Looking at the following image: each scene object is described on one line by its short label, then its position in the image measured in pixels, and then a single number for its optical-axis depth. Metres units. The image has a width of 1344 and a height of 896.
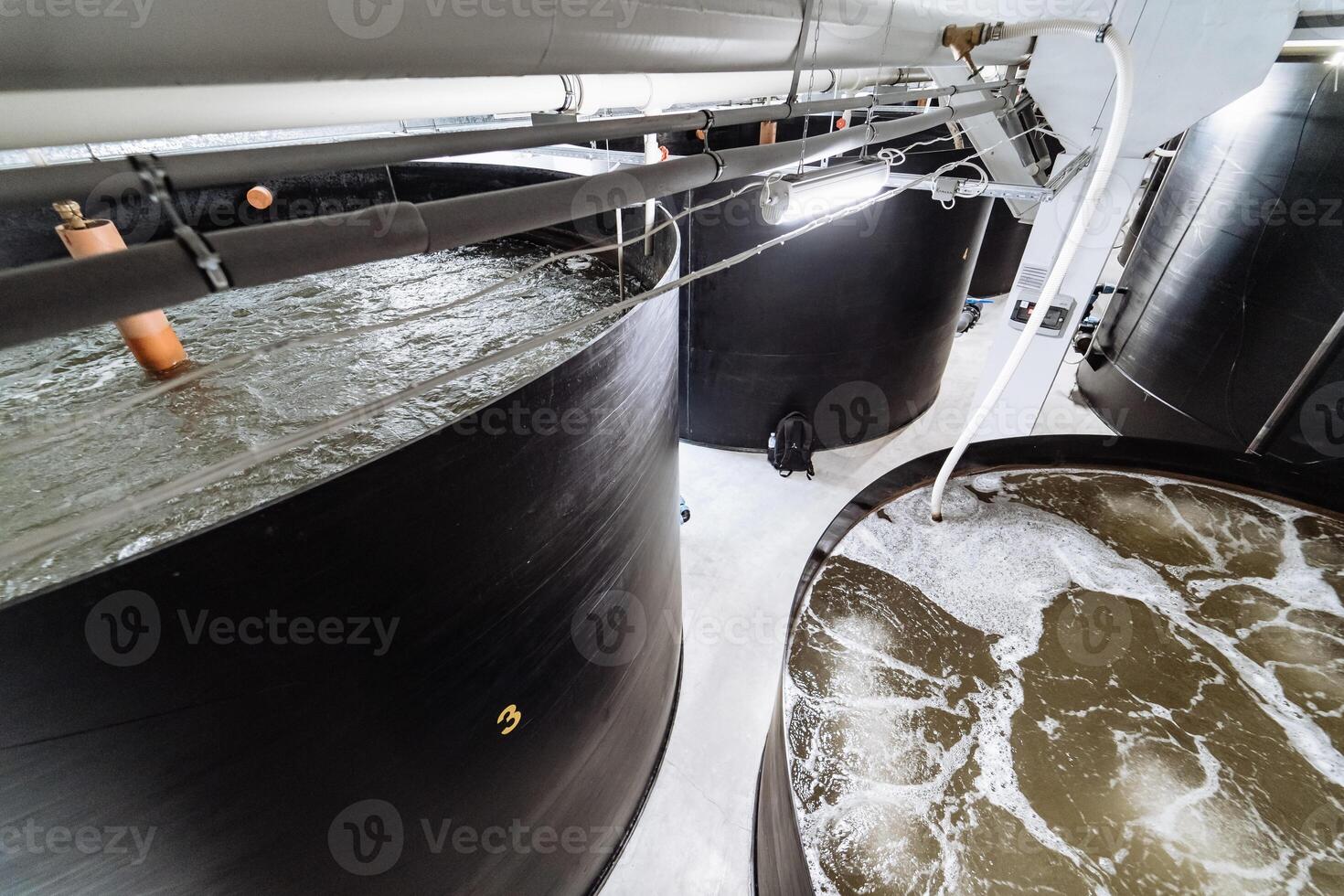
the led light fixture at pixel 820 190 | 1.57
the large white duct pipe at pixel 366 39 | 0.48
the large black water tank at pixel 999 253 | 8.09
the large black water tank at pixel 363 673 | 0.90
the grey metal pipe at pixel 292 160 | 0.64
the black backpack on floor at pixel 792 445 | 4.99
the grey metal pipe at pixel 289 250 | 0.51
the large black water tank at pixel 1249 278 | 3.56
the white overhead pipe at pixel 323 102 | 0.73
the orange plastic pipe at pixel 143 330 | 1.54
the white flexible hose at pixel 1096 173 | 1.63
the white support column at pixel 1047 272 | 2.89
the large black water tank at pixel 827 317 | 4.41
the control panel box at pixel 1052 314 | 3.23
